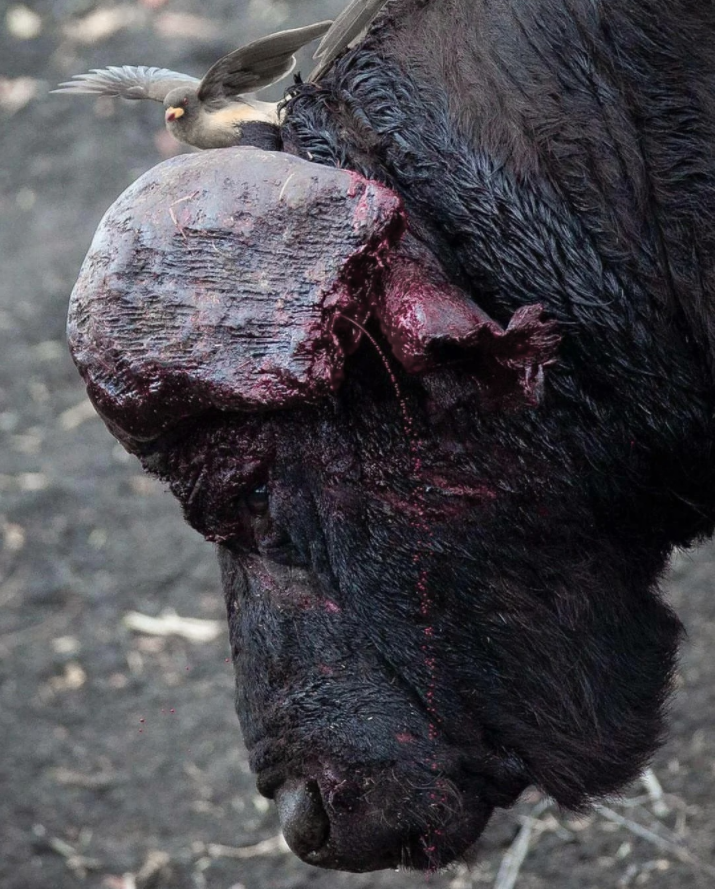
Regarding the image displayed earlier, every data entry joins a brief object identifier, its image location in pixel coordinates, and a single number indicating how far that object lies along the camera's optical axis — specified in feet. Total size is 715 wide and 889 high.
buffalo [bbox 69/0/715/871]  13.56
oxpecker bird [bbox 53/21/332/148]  17.83
